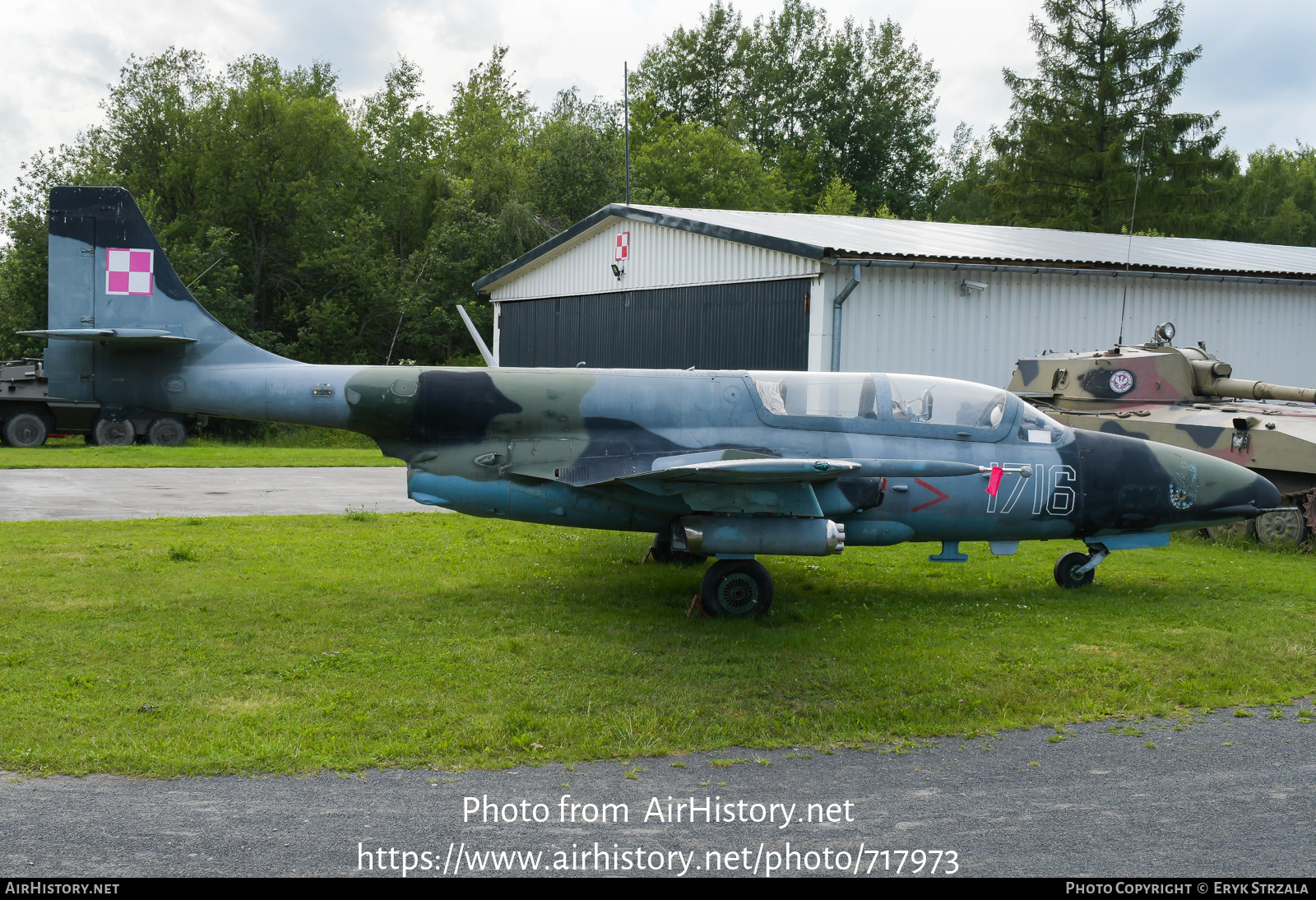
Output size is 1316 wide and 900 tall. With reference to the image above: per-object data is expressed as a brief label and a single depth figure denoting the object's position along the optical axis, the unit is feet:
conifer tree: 136.15
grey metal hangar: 53.42
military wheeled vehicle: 78.84
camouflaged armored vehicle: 40.88
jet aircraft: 29.73
